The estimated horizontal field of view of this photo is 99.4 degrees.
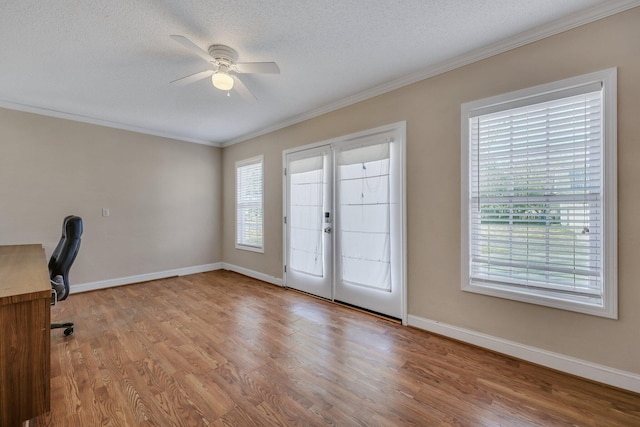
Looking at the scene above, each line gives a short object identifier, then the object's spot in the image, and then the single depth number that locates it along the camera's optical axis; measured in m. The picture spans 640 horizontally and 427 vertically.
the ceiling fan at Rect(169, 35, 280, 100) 2.18
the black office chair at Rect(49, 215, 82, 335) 2.46
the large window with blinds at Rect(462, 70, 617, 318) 1.83
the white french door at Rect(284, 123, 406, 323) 2.89
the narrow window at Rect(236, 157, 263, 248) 4.67
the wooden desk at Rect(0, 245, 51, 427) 1.28
